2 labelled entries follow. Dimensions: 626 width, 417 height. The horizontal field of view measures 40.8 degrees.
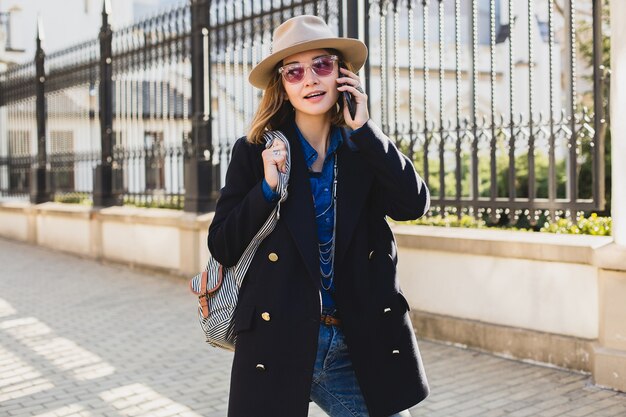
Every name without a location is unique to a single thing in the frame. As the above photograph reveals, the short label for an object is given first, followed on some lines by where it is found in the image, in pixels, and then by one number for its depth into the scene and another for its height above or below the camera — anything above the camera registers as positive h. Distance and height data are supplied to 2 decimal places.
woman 2.63 -0.23
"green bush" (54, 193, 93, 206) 14.56 -0.28
